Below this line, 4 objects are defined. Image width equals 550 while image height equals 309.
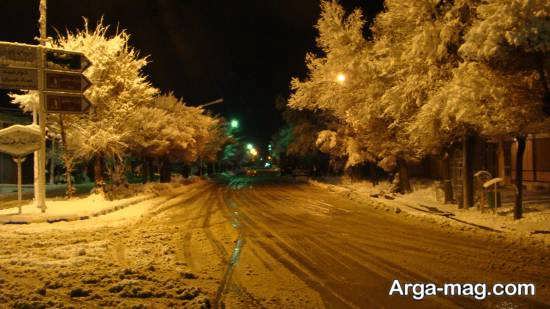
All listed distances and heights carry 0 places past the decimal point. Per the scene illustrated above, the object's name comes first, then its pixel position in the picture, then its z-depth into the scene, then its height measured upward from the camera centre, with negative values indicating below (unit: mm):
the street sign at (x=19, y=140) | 18453 +851
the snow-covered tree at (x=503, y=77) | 11031 +2144
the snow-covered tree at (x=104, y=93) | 24422 +3483
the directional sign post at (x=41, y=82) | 18500 +3141
